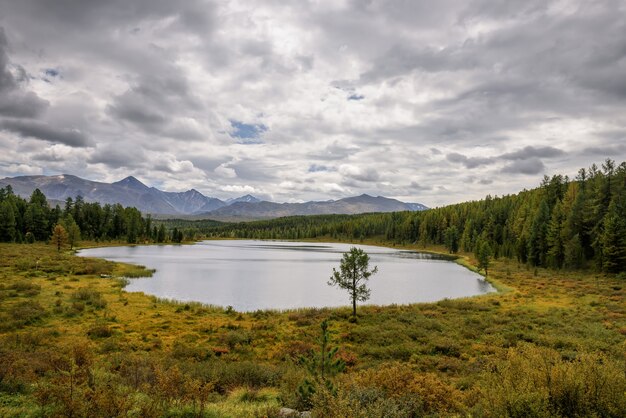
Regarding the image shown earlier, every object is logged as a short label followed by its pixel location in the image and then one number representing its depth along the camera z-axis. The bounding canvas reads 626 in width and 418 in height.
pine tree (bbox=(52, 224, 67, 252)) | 90.88
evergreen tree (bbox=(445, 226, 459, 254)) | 148.75
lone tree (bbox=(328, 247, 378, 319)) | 36.69
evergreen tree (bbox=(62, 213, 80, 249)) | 113.25
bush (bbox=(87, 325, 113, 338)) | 25.42
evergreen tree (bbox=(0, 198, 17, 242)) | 106.88
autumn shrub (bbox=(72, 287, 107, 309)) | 34.69
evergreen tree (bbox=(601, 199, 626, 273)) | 64.06
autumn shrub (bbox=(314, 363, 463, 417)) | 9.23
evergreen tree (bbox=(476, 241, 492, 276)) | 75.19
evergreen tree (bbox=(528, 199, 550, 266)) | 84.56
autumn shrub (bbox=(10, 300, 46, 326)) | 27.18
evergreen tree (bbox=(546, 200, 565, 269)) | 78.69
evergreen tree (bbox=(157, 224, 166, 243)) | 173.38
